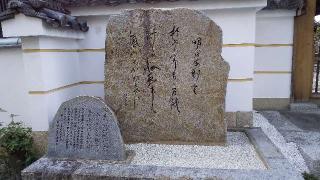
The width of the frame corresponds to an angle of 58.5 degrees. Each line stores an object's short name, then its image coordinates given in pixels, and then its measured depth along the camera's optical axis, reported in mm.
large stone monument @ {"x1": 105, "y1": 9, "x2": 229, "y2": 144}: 4958
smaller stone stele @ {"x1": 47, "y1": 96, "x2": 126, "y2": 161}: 4391
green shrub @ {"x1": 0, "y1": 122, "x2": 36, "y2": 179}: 4914
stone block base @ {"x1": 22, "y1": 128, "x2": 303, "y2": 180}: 3773
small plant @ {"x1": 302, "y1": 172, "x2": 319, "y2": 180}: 4516
